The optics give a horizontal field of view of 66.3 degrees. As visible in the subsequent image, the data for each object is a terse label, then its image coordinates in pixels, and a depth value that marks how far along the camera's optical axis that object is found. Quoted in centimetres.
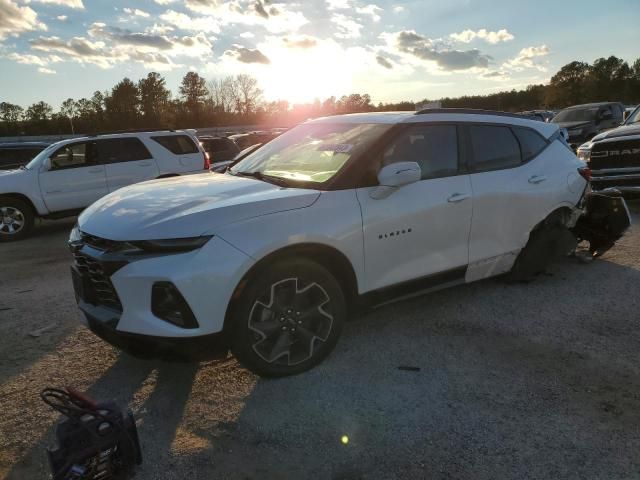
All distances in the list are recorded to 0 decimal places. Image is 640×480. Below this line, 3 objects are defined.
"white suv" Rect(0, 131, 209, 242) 891
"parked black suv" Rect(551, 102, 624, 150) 1645
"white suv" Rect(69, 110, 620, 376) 283
